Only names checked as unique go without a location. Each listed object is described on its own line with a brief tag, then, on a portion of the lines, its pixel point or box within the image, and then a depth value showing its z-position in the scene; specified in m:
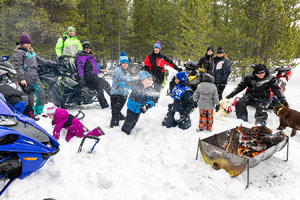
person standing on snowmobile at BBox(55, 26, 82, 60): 6.38
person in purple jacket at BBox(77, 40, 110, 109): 5.80
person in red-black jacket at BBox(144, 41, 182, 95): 6.74
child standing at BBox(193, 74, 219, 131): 4.67
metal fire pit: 2.80
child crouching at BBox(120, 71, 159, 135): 4.64
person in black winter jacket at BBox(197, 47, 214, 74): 7.21
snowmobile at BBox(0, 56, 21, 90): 6.17
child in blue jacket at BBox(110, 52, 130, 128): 5.04
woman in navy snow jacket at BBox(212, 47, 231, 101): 6.77
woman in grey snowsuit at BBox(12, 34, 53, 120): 4.68
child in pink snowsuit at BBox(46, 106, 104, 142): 4.01
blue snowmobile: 2.26
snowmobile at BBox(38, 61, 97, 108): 5.89
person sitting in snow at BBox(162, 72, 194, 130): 4.84
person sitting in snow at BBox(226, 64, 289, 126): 5.36
